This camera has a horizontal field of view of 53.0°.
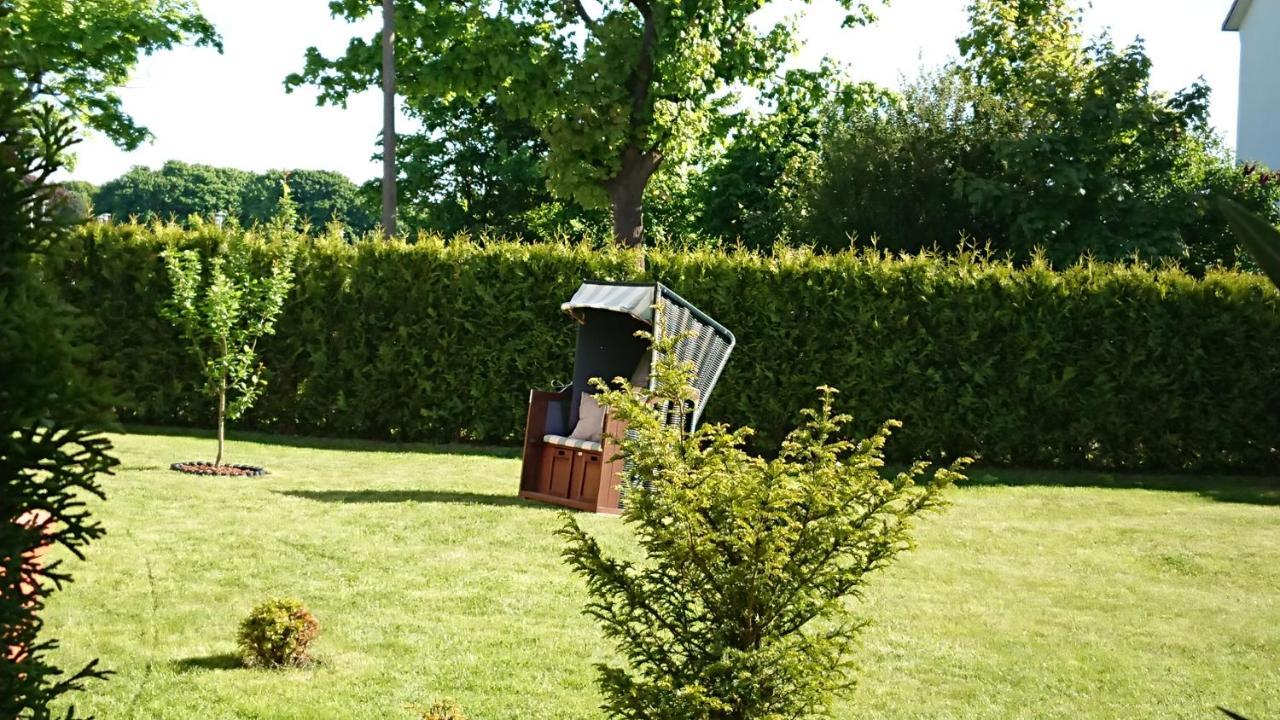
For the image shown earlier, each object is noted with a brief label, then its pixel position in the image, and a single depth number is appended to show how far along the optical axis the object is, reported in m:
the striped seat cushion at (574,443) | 11.08
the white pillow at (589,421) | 11.52
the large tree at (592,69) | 21.62
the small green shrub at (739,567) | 4.19
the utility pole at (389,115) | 19.67
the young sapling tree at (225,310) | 12.34
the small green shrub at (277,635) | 6.00
